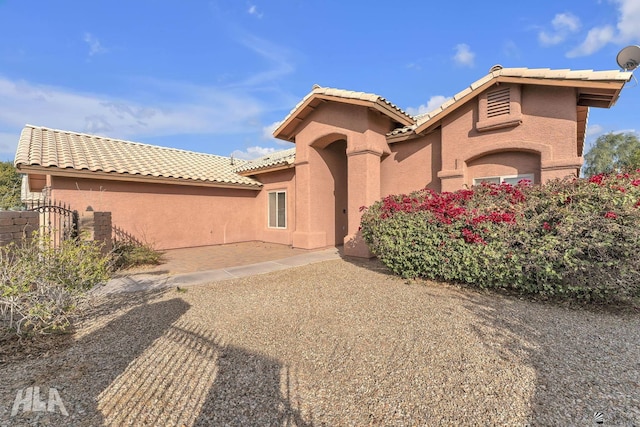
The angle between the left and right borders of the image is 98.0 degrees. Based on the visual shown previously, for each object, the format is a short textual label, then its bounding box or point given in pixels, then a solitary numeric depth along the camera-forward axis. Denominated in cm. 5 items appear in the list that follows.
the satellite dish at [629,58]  768
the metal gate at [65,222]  763
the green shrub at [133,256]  905
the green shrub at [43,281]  377
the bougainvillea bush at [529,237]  473
